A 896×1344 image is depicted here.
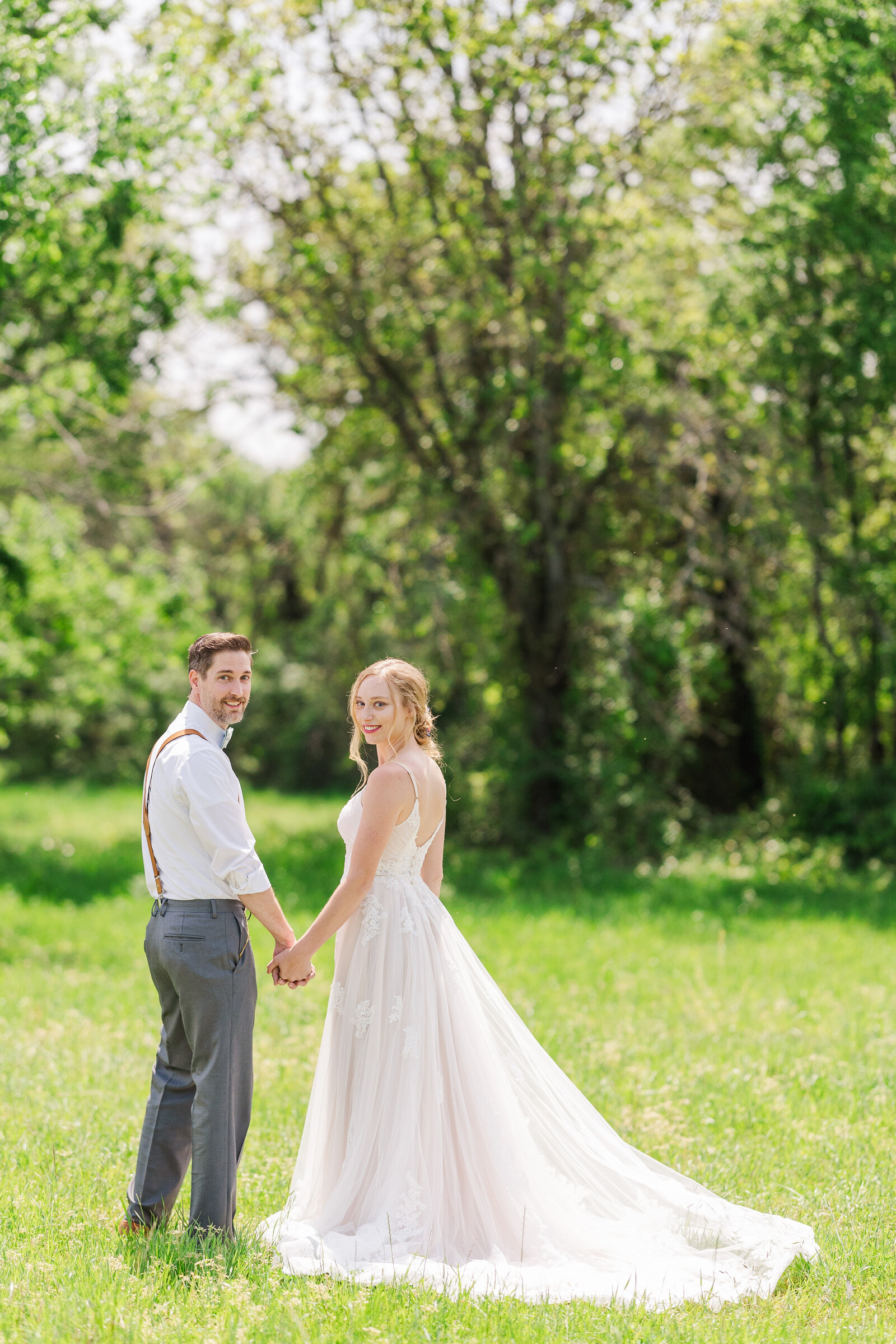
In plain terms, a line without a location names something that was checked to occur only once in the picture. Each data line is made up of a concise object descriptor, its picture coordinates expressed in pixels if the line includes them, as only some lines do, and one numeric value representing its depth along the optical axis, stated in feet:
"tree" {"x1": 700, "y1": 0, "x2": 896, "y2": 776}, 82.12
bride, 28.27
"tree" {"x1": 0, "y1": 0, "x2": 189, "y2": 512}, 62.44
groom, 27.50
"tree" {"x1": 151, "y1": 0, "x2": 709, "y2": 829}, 88.89
